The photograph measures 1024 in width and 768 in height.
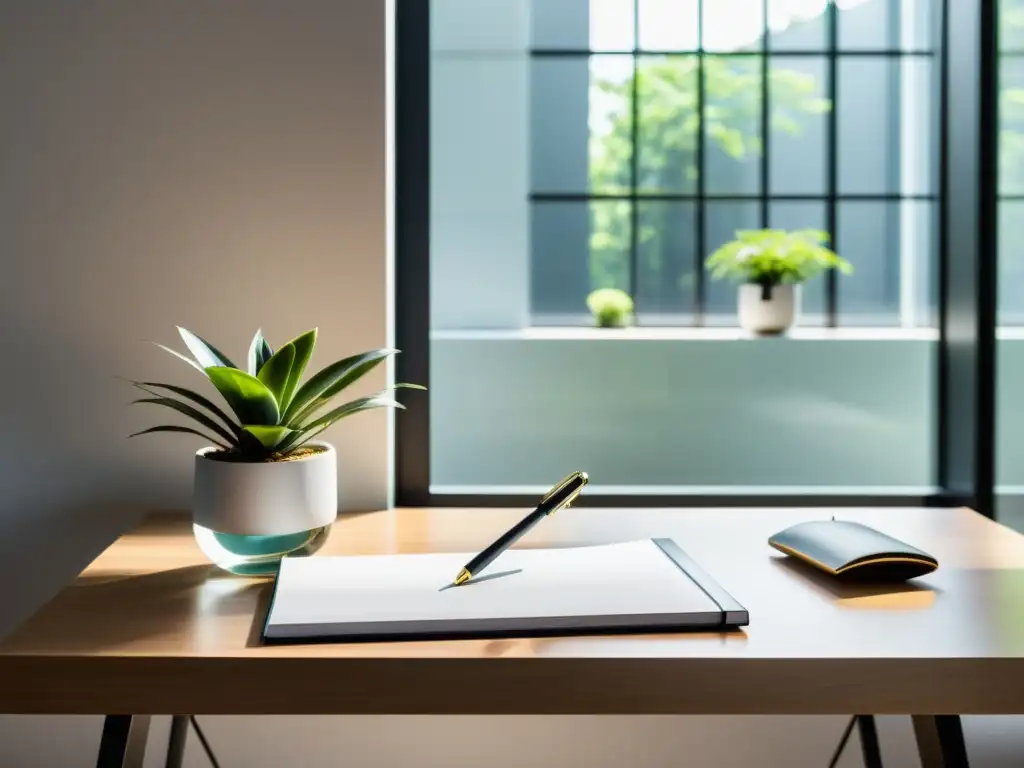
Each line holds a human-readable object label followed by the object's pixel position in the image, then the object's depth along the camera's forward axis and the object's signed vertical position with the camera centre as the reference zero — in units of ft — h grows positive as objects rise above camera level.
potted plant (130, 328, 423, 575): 3.39 -0.30
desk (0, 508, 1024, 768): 2.64 -0.76
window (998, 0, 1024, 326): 4.71 +0.99
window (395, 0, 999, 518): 4.97 +0.36
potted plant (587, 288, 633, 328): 6.48 +0.41
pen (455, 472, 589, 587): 3.22 -0.43
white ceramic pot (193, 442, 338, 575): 3.39 -0.45
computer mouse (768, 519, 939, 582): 3.27 -0.59
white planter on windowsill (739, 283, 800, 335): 6.26 +0.40
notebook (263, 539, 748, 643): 2.81 -0.65
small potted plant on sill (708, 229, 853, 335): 6.41 +0.69
